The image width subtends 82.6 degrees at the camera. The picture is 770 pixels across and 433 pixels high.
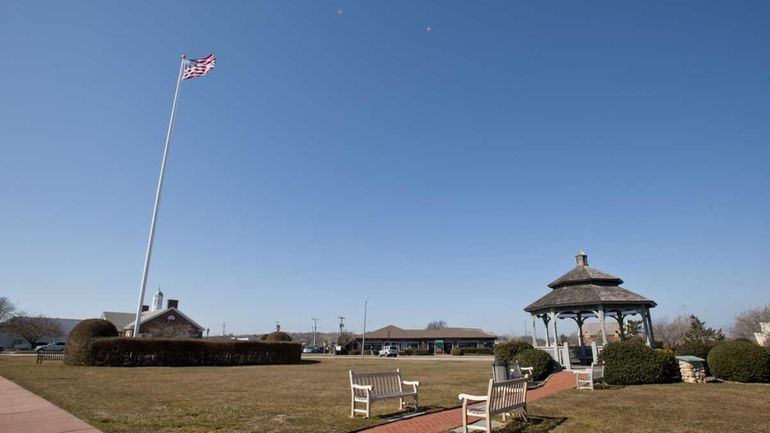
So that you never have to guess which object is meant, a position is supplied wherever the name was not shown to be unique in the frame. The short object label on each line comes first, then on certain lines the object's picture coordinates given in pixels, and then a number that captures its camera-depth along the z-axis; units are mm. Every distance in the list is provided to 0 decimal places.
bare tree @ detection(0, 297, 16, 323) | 70938
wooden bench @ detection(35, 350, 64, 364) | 32281
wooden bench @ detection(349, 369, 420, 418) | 8969
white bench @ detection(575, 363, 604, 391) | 14498
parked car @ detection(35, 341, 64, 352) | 50156
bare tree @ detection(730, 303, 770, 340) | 62844
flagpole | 28422
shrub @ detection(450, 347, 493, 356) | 66125
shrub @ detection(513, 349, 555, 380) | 16891
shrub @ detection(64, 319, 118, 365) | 26156
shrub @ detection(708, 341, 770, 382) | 15812
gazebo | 21578
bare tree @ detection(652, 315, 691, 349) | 67244
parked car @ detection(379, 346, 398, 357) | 61562
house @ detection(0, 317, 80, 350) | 76375
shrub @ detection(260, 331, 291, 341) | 41000
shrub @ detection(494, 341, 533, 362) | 18438
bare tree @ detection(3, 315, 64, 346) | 73250
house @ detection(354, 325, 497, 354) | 79750
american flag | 28109
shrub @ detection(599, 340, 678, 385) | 15703
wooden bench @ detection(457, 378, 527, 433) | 7270
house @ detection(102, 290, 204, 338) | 51188
